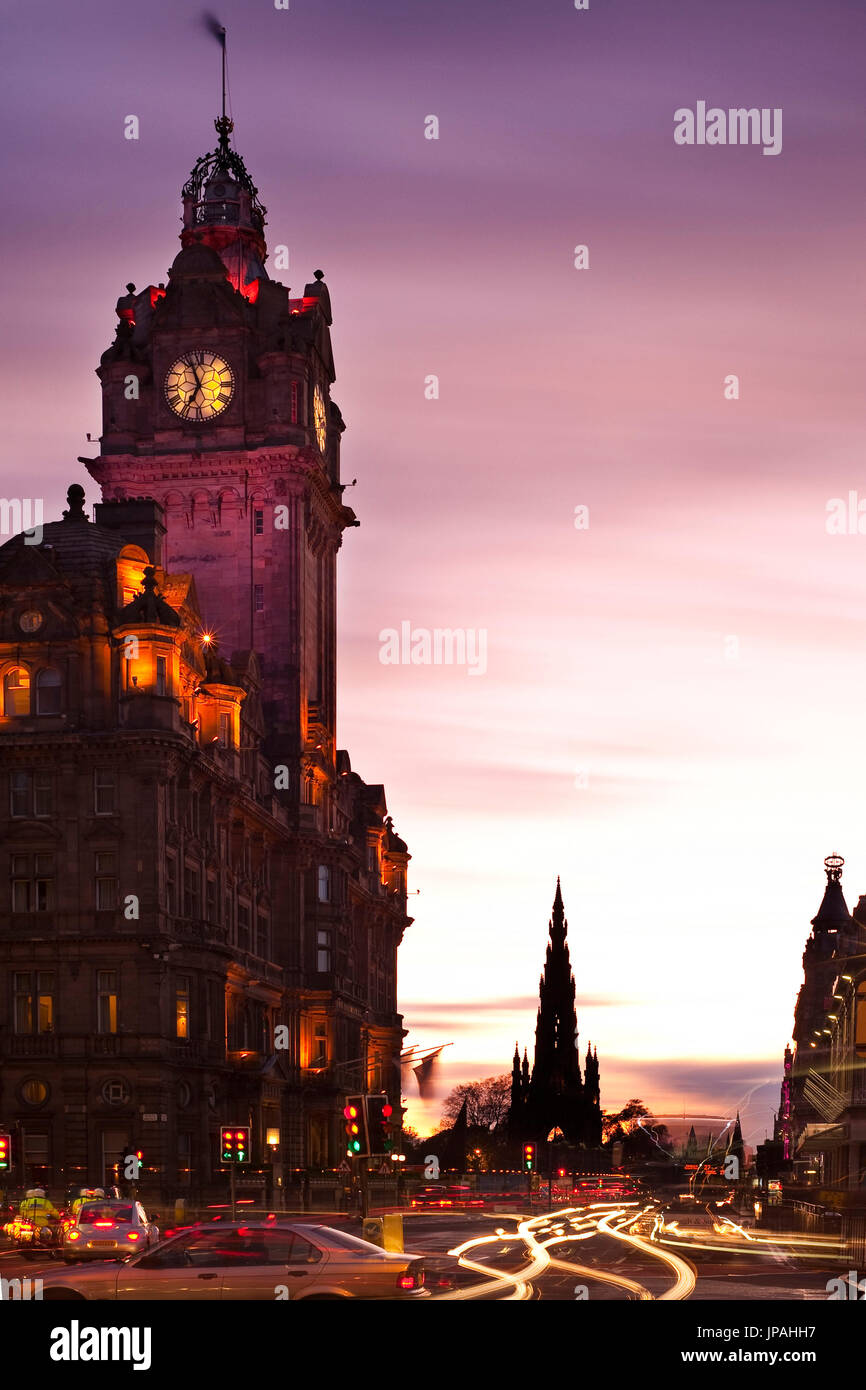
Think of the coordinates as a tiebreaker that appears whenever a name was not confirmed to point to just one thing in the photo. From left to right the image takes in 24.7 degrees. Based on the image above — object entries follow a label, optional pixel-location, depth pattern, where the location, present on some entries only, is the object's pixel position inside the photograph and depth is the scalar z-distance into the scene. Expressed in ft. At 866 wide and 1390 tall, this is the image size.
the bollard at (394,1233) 123.44
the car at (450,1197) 326.24
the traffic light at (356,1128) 134.92
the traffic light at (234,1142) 175.63
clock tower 396.98
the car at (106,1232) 155.22
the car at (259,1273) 92.68
